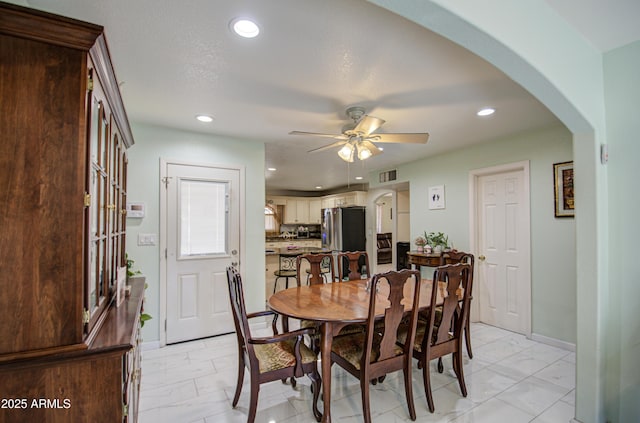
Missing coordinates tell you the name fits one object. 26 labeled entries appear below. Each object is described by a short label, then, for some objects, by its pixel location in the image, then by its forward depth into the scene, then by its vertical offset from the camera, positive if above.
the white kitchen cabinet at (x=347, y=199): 7.43 +0.45
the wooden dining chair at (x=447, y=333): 2.09 -0.88
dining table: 1.88 -0.66
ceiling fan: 2.51 +0.71
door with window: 3.35 -0.35
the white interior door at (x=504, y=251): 3.54 -0.44
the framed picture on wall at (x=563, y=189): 3.08 +0.29
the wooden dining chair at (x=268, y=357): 1.83 -0.93
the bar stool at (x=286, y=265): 4.95 -0.93
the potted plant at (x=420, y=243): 4.48 -0.41
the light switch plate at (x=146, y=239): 3.20 -0.24
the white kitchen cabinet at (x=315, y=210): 9.09 +0.20
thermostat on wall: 3.13 +0.07
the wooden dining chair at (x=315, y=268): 3.07 -0.55
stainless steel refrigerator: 7.20 -0.31
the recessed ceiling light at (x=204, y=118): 2.94 +0.99
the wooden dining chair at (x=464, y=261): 2.36 -0.50
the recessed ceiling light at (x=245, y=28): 1.56 +1.02
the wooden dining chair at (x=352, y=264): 3.33 -0.54
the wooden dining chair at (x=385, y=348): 1.86 -0.92
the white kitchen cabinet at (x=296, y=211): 8.77 +0.17
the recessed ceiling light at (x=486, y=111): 2.76 +0.99
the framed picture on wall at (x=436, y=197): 4.47 +0.29
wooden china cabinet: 0.98 -0.04
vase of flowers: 4.27 -0.37
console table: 3.98 -0.60
